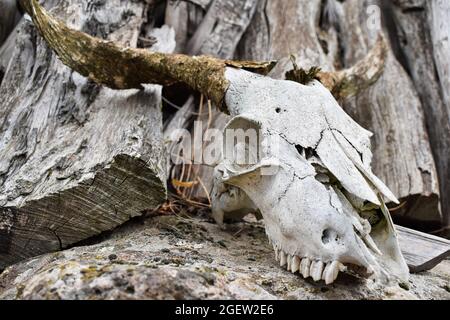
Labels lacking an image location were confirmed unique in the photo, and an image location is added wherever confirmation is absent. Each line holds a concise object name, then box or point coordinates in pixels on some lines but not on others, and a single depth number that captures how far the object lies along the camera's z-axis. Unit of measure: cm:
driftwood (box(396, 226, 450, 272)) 113
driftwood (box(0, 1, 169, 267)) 111
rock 90
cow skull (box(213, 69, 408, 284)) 96
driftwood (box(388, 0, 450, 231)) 155
